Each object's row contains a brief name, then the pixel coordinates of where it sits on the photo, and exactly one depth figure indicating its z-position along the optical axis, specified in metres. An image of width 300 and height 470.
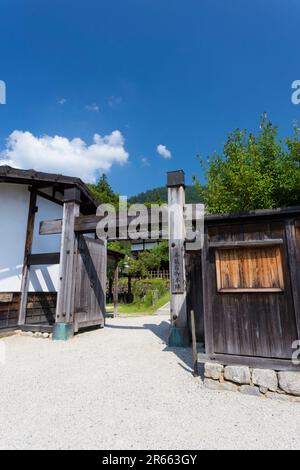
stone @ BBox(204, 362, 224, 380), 4.45
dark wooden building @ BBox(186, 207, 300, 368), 4.27
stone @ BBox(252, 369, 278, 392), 4.07
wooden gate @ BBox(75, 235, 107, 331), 8.63
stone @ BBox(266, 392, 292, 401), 3.96
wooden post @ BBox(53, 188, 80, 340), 7.94
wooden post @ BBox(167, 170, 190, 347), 6.79
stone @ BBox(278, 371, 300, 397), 3.93
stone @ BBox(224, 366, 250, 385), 4.25
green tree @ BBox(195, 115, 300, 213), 12.18
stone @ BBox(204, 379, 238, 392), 4.33
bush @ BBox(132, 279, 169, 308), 19.14
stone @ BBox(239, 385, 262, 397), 4.14
